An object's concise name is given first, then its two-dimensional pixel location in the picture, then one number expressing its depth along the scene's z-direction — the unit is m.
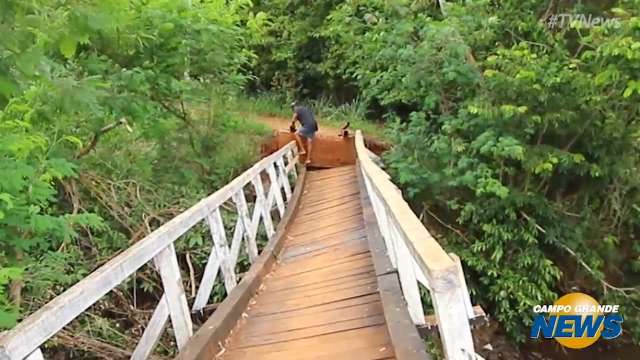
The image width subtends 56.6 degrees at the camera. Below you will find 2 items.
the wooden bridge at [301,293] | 2.22
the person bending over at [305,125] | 13.53
